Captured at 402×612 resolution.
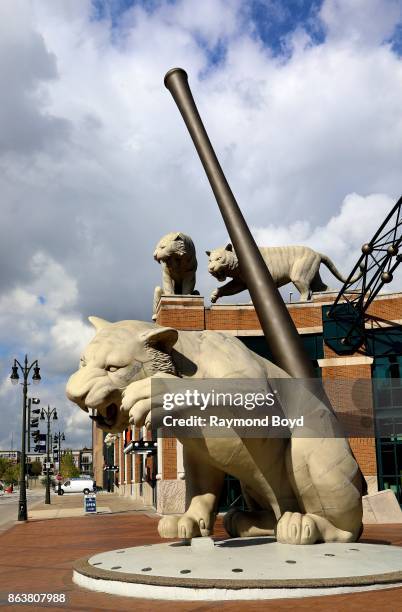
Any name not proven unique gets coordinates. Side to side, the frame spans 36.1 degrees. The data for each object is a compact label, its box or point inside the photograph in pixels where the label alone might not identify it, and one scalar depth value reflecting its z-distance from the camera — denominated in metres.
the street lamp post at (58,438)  57.06
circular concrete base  5.67
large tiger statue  6.42
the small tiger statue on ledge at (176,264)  20.44
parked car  46.81
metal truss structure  17.69
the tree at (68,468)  83.94
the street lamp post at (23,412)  19.91
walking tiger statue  20.95
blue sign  21.44
